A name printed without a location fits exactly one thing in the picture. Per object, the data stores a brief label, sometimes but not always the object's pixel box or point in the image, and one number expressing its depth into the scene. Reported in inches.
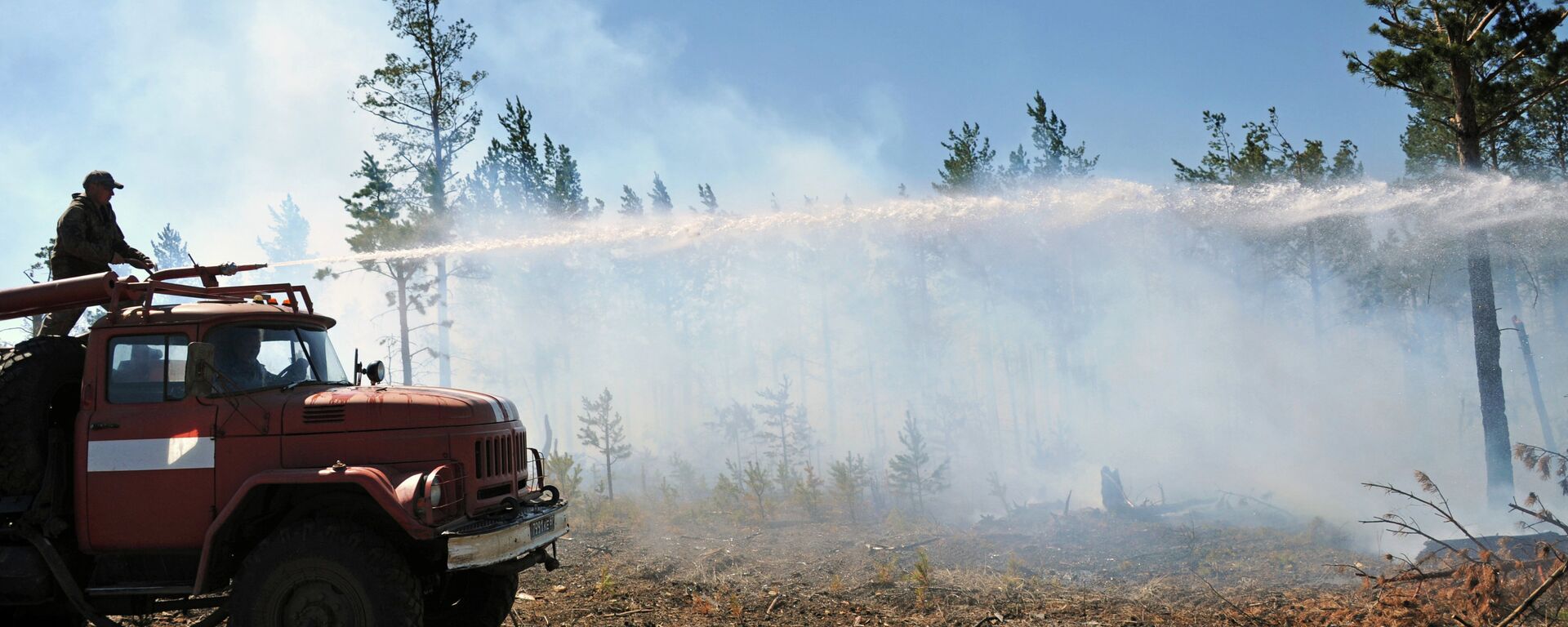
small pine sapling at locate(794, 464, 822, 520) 831.6
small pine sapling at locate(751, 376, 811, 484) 1115.0
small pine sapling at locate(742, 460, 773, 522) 798.6
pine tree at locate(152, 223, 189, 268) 2317.9
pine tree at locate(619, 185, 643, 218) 1841.8
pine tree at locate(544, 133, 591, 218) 1446.9
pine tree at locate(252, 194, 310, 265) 3636.8
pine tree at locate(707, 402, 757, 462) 1438.6
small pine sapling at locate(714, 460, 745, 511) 858.8
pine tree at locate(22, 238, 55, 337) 1382.1
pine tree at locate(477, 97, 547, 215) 1373.0
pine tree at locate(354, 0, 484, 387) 1232.2
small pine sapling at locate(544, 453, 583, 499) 815.1
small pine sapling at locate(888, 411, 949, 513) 905.5
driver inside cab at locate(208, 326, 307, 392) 271.6
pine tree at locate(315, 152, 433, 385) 1144.2
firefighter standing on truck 336.5
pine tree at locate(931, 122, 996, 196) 1472.7
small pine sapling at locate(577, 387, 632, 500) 992.3
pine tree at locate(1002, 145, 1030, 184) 1515.7
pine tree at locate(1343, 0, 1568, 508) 684.1
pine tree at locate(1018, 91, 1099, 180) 1476.4
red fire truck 246.2
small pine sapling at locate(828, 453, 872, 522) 838.5
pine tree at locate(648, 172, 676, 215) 1996.8
